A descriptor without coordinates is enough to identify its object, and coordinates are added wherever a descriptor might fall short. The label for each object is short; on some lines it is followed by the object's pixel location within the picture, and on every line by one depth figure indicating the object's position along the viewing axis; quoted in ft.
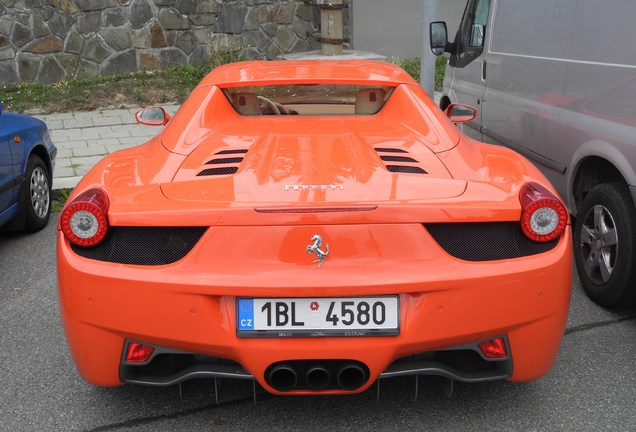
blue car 16.48
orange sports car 8.13
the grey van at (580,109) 12.54
